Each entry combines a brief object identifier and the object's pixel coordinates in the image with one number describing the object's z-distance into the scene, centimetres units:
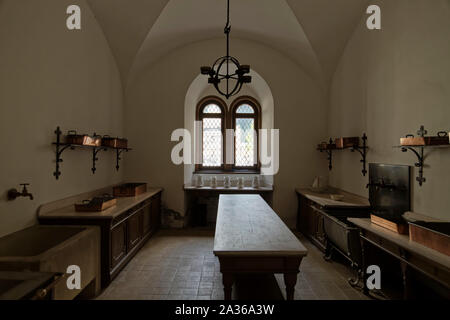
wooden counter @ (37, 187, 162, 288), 289
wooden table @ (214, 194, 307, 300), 193
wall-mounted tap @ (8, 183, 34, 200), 239
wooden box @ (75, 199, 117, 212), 305
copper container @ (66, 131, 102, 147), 314
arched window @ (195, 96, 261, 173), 633
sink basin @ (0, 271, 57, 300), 126
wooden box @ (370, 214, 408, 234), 234
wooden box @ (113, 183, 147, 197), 425
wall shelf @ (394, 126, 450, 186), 263
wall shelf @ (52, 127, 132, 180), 306
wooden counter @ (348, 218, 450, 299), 178
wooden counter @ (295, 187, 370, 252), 364
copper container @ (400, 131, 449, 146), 232
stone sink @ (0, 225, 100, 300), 195
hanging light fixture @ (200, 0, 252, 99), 276
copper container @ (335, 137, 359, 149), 389
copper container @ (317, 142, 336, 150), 458
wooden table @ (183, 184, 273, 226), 533
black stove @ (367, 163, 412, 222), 294
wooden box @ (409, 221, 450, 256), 185
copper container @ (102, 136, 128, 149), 400
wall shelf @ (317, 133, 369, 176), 385
